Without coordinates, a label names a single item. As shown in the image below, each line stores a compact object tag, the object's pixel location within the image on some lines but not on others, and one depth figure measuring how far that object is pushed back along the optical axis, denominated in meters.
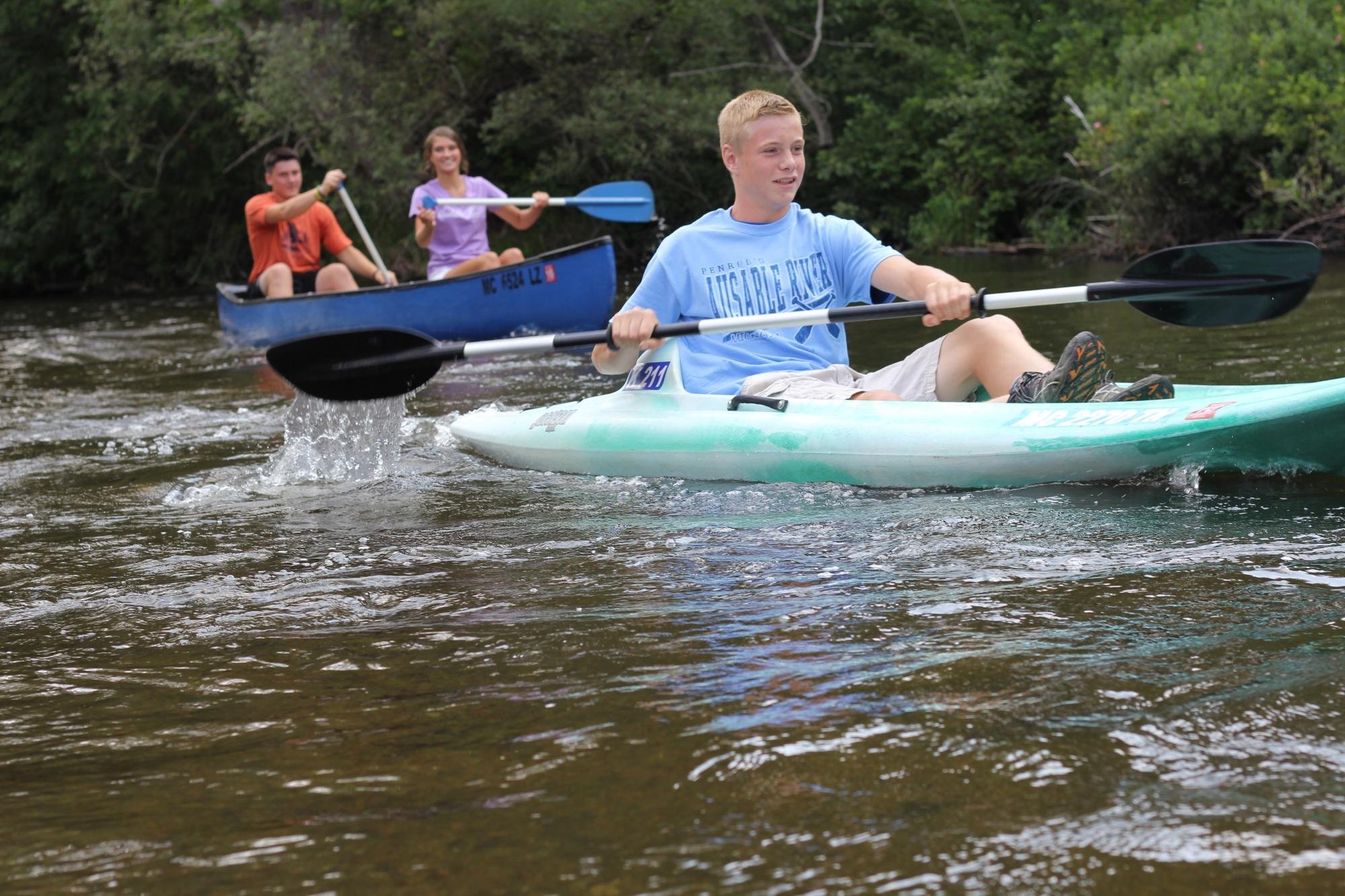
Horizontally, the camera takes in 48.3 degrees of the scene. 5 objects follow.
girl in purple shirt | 9.46
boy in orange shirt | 9.65
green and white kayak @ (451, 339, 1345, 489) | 3.60
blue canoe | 8.88
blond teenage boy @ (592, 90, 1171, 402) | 4.23
